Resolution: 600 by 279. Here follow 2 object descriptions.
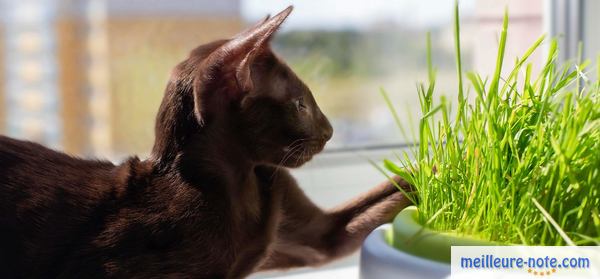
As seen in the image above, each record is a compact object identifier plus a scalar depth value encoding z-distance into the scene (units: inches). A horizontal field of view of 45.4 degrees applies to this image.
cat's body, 19.6
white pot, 18.2
